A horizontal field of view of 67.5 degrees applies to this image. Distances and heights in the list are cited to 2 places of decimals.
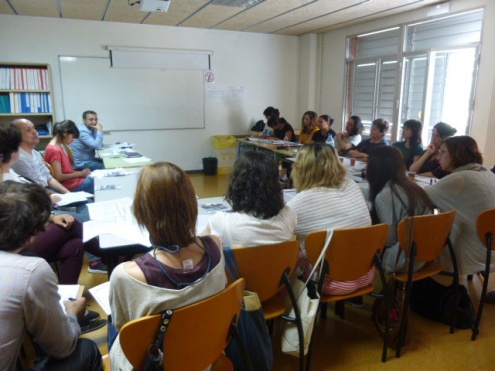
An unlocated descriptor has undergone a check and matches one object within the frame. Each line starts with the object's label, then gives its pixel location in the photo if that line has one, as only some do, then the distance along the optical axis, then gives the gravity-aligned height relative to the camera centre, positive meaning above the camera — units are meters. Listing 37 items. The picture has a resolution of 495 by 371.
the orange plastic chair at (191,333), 1.01 -0.63
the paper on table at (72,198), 2.80 -0.67
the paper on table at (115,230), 1.87 -0.62
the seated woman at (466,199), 2.21 -0.50
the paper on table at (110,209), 2.20 -0.60
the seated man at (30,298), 1.05 -0.53
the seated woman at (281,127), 6.41 -0.24
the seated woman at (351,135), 5.01 -0.29
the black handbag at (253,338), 1.37 -0.83
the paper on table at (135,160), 4.01 -0.53
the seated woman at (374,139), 4.21 -0.29
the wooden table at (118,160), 3.85 -0.53
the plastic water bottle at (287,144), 5.19 -0.45
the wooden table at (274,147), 4.98 -0.49
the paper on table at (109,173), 3.39 -0.57
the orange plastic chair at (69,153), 3.84 -0.43
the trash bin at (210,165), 6.97 -0.97
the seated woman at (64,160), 3.57 -0.47
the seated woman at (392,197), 2.06 -0.45
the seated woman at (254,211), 1.63 -0.44
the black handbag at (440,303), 2.24 -1.15
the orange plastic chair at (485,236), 2.03 -0.66
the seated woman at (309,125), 5.62 -0.17
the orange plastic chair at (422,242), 1.91 -0.67
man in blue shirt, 4.62 -0.42
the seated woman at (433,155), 3.59 -0.39
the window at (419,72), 4.75 +0.62
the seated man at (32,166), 2.96 -0.45
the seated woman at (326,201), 1.88 -0.45
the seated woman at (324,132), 5.27 -0.27
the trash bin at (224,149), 7.05 -0.69
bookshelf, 5.28 +0.26
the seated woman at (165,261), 1.08 -0.46
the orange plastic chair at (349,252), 1.71 -0.65
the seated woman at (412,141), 3.94 -0.28
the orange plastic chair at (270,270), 1.51 -0.66
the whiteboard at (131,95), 6.01 +0.28
